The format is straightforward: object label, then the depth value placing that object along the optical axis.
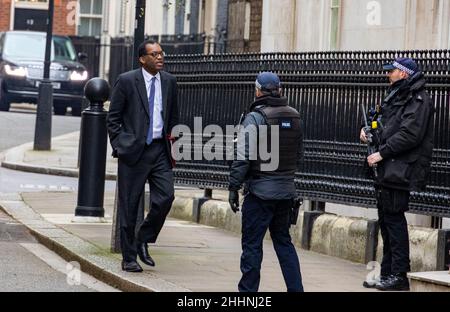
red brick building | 48.00
